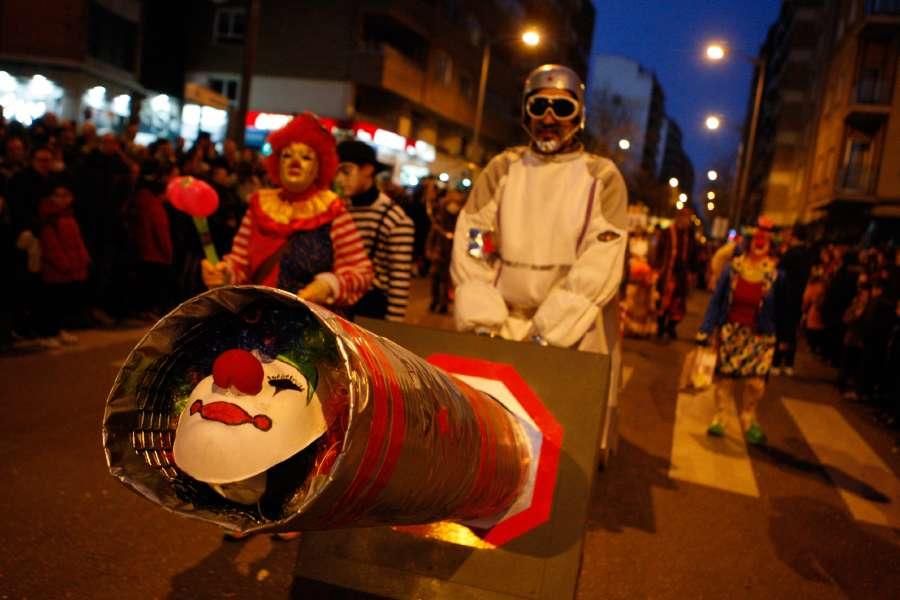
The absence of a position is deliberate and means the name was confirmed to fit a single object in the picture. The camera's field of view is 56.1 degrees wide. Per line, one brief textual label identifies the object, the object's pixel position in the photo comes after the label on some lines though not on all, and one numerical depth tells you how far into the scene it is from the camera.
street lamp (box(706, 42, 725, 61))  22.14
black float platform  2.70
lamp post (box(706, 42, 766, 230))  22.23
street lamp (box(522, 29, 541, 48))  25.06
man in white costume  3.55
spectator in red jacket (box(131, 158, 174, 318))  9.21
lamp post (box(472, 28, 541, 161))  26.04
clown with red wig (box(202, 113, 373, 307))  3.91
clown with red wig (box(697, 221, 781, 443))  6.76
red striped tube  1.62
